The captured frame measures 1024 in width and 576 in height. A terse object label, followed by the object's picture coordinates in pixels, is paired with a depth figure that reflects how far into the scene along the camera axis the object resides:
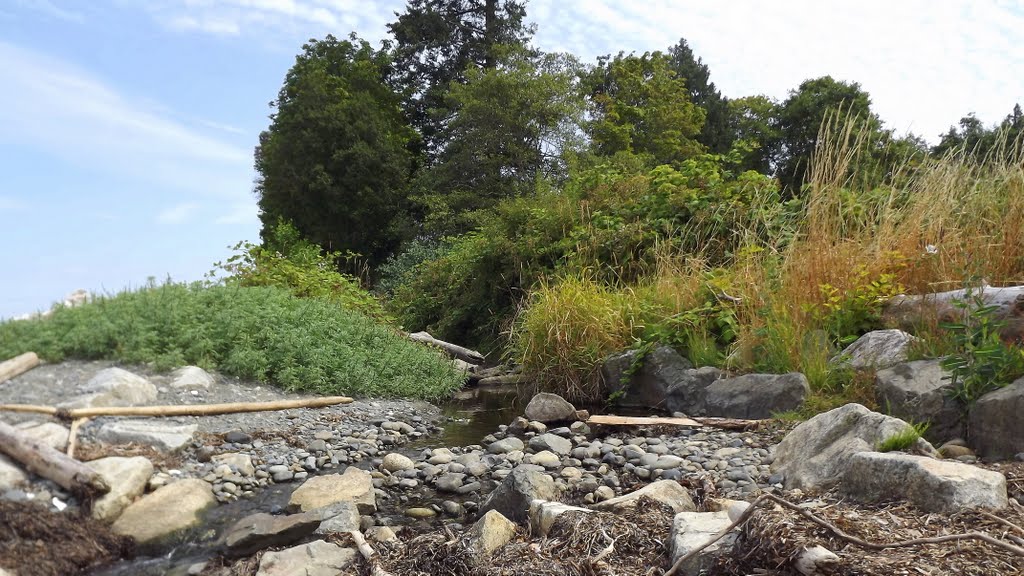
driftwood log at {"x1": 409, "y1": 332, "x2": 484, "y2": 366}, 9.91
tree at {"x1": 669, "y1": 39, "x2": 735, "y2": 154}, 27.44
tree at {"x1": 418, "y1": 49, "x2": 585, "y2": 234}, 18.44
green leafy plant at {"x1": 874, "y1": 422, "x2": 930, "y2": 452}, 3.40
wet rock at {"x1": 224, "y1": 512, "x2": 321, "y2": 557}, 3.25
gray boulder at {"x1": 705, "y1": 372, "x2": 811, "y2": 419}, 4.96
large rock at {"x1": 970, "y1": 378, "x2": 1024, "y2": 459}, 3.70
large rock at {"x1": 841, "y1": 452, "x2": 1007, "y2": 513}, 2.52
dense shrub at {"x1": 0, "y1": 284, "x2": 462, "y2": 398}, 5.02
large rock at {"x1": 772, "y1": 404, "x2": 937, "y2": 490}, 3.36
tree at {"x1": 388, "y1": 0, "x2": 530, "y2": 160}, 23.73
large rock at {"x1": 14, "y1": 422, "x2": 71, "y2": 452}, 3.78
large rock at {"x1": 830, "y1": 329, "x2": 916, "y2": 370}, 4.75
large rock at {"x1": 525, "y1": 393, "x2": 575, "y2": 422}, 5.98
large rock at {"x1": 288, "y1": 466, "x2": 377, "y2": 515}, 3.74
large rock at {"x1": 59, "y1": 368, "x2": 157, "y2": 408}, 4.42
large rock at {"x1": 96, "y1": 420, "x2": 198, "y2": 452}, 4.16
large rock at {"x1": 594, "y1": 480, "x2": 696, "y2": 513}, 3.07
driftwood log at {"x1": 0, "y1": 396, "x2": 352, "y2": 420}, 4.07
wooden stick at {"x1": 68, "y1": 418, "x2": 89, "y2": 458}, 3.75
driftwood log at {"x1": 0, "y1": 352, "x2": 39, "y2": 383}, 4.27
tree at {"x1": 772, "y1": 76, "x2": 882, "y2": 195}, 21.03
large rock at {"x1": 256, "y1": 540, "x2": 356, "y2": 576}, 2.94
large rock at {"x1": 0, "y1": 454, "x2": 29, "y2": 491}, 3.35
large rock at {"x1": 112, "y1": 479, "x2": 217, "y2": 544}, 3.36
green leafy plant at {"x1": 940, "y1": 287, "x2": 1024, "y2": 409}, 3.96
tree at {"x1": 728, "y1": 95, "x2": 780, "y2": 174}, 22.66
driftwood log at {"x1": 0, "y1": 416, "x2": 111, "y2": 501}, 3.40
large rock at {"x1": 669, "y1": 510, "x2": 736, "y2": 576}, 2.34
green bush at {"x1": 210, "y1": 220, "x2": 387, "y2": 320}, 9.32
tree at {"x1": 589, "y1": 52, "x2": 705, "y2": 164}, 21.73
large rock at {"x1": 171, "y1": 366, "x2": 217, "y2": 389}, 5.27
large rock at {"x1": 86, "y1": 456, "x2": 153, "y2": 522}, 3.43
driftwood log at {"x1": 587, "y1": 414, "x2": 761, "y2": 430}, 5.04
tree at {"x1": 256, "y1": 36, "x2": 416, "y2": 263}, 21.58
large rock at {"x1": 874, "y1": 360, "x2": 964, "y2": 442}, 4.16
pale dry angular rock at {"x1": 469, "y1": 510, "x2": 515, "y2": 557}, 2.77
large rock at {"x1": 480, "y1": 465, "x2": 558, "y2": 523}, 3.29
